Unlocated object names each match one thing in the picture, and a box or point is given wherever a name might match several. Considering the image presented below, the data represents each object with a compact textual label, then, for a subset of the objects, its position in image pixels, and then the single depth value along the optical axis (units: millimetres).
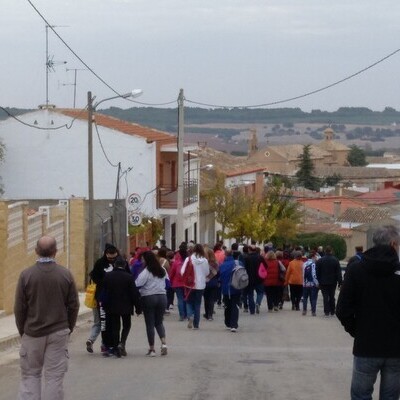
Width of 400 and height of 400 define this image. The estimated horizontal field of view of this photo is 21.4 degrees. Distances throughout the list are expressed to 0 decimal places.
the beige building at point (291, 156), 168125
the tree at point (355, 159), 198000
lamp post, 30109
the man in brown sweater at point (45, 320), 9766
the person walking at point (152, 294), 15602
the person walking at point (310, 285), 25922
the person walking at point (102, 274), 15234
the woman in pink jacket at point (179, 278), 22469
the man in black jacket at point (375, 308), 7969
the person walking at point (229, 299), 20547
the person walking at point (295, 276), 26766
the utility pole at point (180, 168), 37406
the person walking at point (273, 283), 26734
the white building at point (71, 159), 47125
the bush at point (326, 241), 68875
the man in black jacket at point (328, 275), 25234
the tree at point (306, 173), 136125
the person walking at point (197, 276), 20734
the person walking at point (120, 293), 15016
